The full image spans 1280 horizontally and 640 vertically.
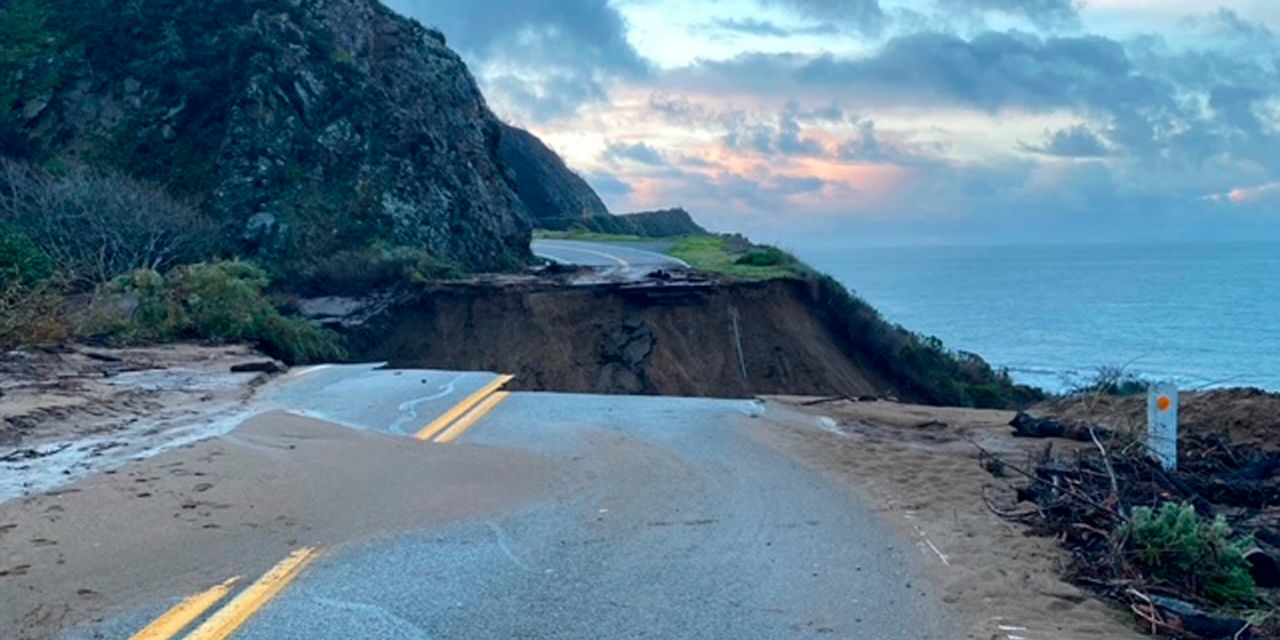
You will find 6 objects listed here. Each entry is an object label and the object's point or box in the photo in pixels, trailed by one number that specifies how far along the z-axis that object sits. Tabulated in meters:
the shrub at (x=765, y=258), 41.38
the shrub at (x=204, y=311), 19.66
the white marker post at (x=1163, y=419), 11.03
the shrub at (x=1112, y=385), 15.37
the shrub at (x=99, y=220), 28.88
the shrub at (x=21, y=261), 22.47
